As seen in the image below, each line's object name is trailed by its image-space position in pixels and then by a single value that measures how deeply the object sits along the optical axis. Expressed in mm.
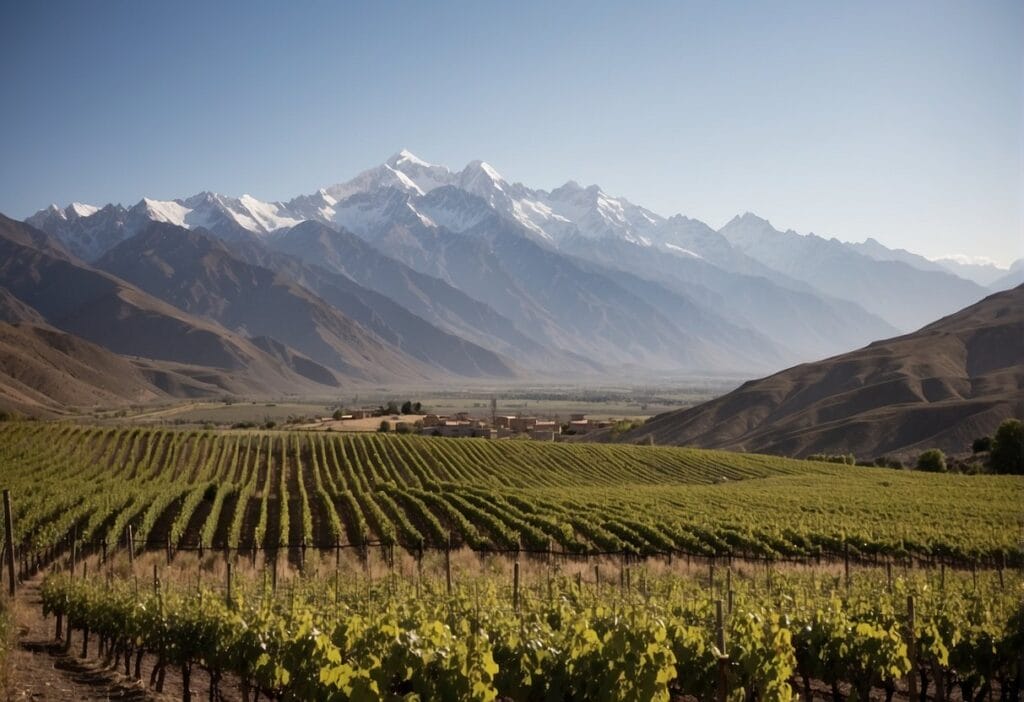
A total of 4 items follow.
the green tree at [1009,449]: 76625
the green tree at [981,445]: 95750
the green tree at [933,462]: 83188
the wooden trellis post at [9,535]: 24328
